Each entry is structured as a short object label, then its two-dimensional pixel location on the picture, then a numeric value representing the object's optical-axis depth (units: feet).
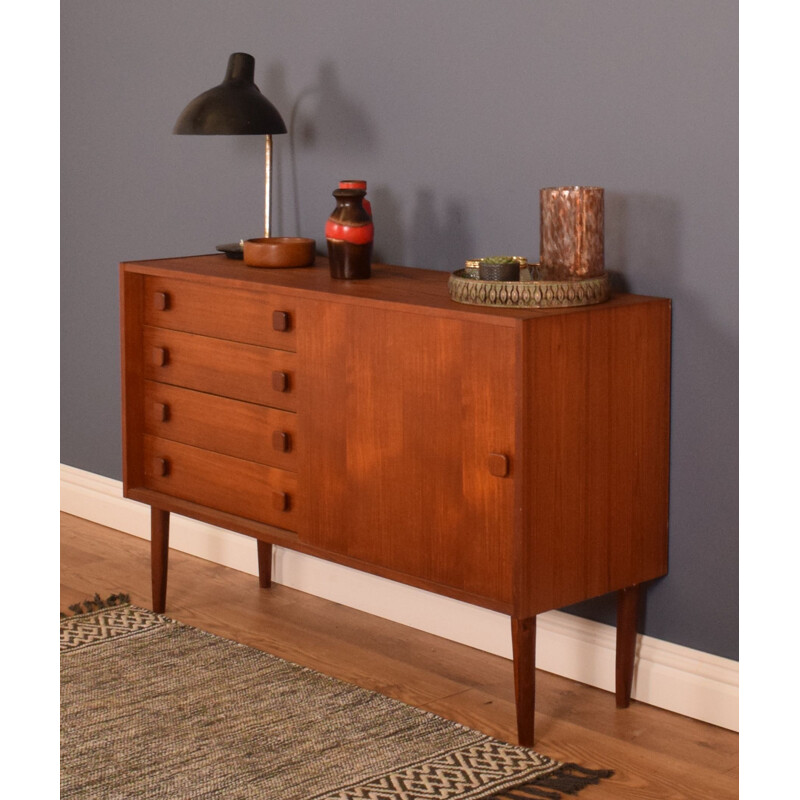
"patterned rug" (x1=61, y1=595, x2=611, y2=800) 6.67
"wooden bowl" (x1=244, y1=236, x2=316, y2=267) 8.77
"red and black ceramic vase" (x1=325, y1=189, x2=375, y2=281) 8.06
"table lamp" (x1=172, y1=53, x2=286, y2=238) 8.77
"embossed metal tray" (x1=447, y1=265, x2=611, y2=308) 6.71
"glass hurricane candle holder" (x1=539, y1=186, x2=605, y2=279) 7.05
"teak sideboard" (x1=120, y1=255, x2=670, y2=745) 6.66
